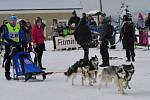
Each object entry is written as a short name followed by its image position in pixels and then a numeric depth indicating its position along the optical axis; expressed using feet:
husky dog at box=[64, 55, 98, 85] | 36.86
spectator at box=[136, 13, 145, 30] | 117.19
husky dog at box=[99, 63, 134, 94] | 32.17
